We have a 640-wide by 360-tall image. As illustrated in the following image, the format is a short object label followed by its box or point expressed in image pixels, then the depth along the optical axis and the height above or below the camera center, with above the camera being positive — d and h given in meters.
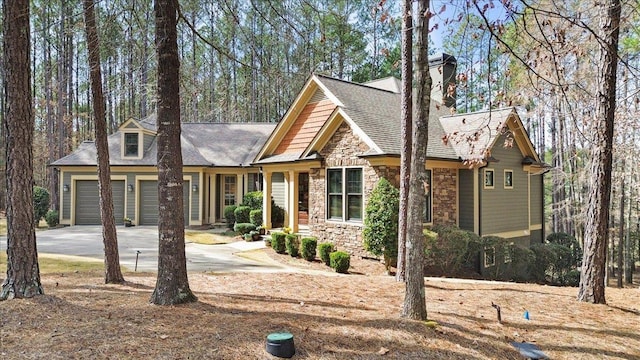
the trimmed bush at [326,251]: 11.40 -1.93
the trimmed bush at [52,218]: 18.66 -1.60
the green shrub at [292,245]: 12.58 -1.92
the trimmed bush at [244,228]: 15.95 -1.77
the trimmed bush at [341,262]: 10.52 -2.04
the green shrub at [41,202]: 19.14 -0.90
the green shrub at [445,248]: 11.06 -1.81
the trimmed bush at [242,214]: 17.41 -1.34
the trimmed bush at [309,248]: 12.02 -1.93
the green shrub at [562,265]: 15.22 -3.18
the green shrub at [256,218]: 16.37 -1.42
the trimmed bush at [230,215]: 18.52 -1.48
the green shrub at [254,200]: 17.56 -0.75
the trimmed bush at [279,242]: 13.06 -1.92
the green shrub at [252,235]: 15.39 -1.97
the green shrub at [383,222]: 10.49 -1.03
